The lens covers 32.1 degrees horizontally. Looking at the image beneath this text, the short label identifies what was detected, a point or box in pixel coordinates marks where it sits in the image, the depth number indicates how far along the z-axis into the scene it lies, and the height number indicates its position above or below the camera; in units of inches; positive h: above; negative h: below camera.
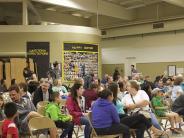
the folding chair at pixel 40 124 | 178.5 -32.0
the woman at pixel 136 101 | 210.5 -22.8
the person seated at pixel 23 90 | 209.2 -15.2
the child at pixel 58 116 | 204.4 -31.6
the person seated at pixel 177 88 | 284.5 -19.0
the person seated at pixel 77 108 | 210.5 -27.6
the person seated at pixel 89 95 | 257.9 -22.7
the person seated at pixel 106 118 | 178.5 -28.5
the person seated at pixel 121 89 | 256.2 -18.5
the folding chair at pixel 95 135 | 181.0 -39.1
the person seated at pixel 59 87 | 319.3 -20.9
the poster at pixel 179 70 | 606.9 -7.3
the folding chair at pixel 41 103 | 225.3 -25.8
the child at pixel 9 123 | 134.3 -24.1
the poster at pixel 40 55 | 534.9 +20.6
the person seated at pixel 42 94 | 243.1 -20.5
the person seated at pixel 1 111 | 179.4 -24.8
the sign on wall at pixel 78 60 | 545.3 +12.3
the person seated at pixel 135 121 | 195.2 -33.1
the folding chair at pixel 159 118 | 244.8 -39.3
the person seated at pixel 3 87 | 359.1 -22.8
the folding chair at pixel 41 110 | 212.1 -28.5
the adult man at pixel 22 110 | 186.5 -25.9
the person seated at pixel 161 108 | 244.2 -31.6
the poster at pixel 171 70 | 617.3 -6.4
